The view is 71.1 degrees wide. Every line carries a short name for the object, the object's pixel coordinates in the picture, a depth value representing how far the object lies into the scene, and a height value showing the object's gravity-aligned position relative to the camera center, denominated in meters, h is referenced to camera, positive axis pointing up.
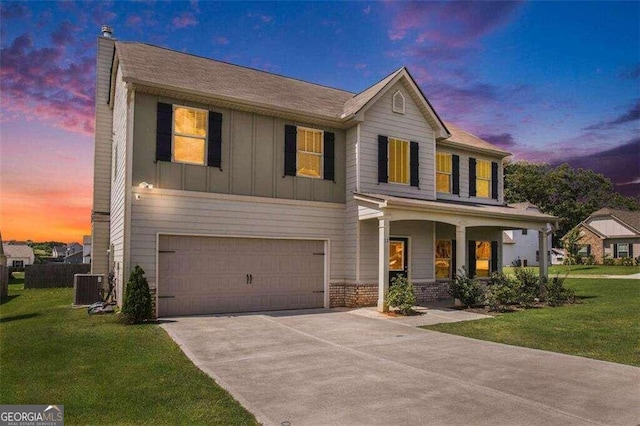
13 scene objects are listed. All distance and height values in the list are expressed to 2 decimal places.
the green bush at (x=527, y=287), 14.79 -1.60
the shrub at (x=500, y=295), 13.91 -1.67
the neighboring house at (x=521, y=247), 48.03 -0.57
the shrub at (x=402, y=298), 13.18 -1.71
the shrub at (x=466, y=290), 14.40 -1.58
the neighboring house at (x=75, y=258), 83.56 -3.88
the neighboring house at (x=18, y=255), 68.88 -2.81
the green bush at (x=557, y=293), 15.36 -1.79
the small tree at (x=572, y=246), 41.69 -0.35
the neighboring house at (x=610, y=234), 42.66 +0.84
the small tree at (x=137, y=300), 10.87 -1.51
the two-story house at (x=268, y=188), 12.31 +1.64
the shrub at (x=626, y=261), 40.28 -1.65
